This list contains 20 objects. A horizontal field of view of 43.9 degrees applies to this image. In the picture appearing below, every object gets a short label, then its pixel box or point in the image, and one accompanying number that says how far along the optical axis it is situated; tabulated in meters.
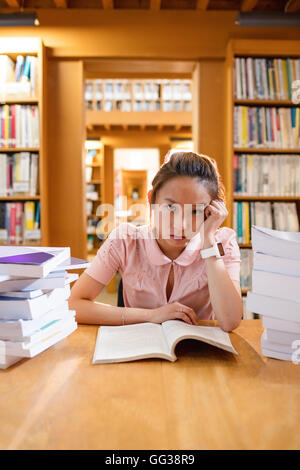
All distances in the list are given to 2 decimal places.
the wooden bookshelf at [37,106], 2.64
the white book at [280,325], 0.84
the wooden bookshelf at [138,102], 5.76
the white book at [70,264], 0.92
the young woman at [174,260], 1.14
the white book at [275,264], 0.83
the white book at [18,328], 0.80
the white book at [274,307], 0.83
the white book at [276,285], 0.83
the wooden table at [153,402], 0.53
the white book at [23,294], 0.81
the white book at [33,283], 0.83
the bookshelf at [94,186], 6.65
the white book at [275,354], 0.86
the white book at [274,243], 0.83
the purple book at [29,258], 0.82
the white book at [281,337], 0.85
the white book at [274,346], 0.86
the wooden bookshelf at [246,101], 2.65
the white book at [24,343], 0.79
